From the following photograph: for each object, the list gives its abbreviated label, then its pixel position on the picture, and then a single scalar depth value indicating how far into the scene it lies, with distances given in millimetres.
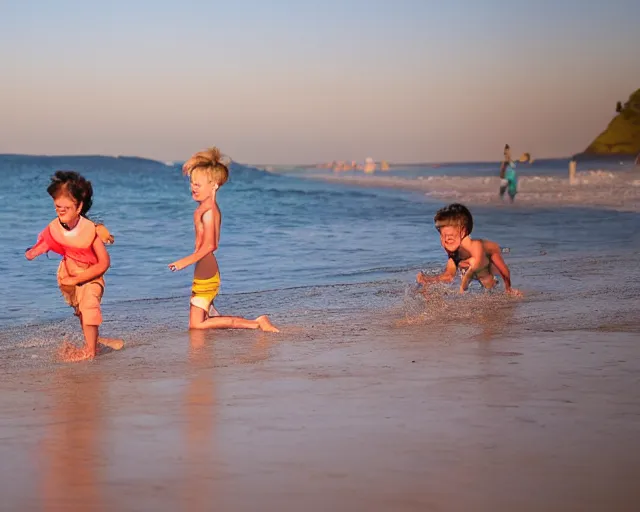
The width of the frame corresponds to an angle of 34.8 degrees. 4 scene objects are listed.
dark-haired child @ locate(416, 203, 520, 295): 8023
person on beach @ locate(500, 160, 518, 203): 29359
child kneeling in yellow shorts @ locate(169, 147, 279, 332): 6730
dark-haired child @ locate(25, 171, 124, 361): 5898
